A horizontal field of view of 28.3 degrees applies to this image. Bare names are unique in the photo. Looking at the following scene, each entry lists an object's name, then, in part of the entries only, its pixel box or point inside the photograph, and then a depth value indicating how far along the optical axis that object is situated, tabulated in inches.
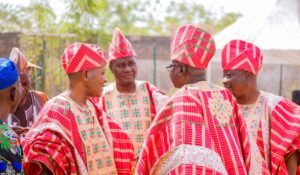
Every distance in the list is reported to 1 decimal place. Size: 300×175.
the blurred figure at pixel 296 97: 326.3
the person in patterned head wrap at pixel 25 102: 240.7
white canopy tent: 438.9
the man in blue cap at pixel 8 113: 153.1
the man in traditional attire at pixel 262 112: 229.5
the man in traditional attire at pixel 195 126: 169.0
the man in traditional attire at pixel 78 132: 192.1
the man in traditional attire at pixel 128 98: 262.8
